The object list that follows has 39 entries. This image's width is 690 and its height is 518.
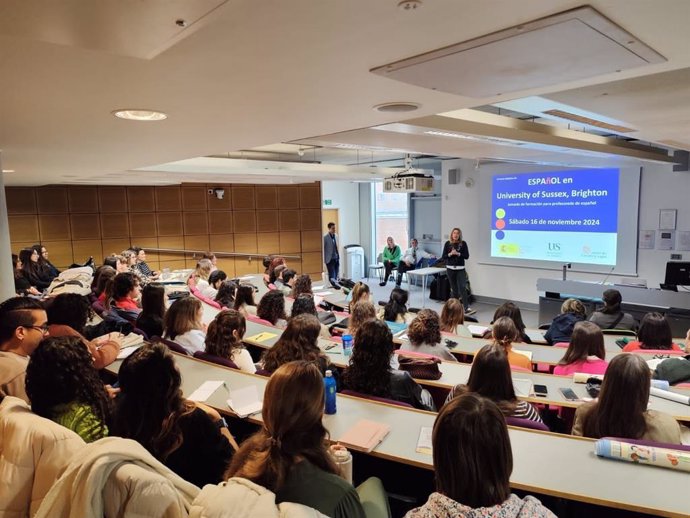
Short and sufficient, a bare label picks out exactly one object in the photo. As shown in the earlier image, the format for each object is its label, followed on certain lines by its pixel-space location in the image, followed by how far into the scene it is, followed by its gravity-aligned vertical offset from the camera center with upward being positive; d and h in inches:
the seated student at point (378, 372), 102.3 -37.3
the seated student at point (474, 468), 49.0 -29.7
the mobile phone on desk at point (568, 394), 110.0 -46.2
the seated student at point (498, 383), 90.7 -35.3
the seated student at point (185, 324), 137.3 -33.5
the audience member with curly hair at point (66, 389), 68.5 -26.5
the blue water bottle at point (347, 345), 147.9 -44.3
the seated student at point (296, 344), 115.7 -34.3
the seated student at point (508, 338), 140.3 -40.3
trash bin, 534.0 -57.8
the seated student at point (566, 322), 177.7 -45.2
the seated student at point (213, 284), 252.6 -40.3
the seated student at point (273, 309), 183.2 -39.1
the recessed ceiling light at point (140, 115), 90.7 +21.1
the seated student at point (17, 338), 84.2 -24.4
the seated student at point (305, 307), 179.0 -37.9
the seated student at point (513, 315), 176.9 -41.9
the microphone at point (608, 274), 318.0 -47.5
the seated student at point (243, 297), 195.0 -36.2
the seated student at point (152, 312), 154.0 -33.4
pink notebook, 79.7 -41.2
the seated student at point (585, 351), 128.8 -41.6
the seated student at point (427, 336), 142.0 -39.5
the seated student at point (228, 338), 126.1 -35.2
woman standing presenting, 342.3 -40.3
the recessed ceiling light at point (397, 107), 90.6 +21.6
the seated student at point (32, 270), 289.6 -33.7
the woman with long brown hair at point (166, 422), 69.2 -32.2
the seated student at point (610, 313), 202.1 -48.2
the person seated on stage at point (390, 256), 449.7 -44.4
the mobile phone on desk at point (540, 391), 112.5 -46.2
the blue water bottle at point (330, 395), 93.1 -37.9
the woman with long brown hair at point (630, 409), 83.0 -37.9
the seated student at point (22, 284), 260.7 -38.9
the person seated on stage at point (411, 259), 438.3 -48.1
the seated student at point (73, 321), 117.4 -27.7
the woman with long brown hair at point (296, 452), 53.1 -30.5
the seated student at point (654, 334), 144.9 -41.0
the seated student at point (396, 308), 197.6 -42.7
